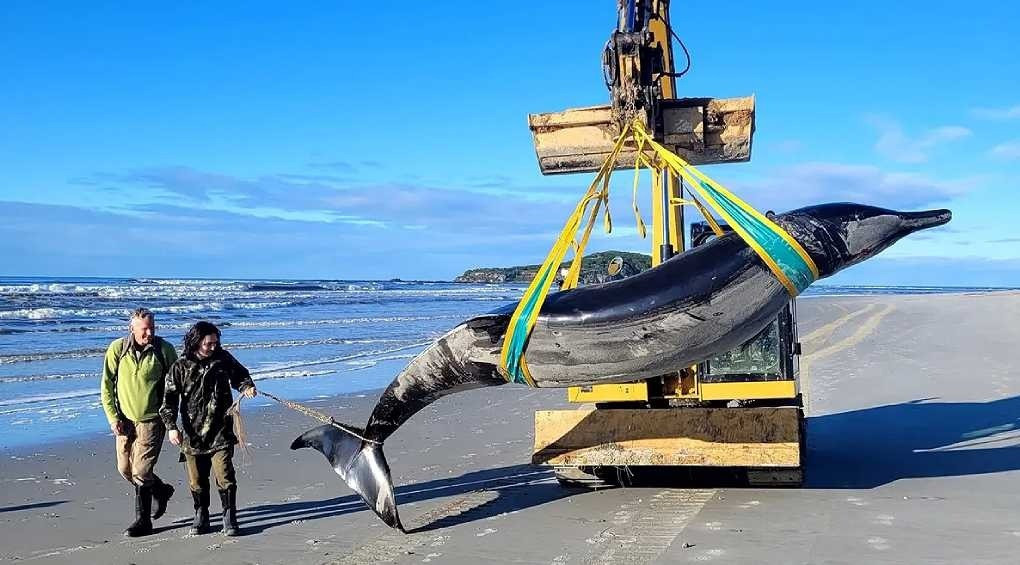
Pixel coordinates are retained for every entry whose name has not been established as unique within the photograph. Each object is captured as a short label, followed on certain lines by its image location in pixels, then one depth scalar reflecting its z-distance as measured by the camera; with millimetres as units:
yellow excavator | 6973
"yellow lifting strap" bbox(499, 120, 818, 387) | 5555
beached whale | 5500
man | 6945
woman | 6746
